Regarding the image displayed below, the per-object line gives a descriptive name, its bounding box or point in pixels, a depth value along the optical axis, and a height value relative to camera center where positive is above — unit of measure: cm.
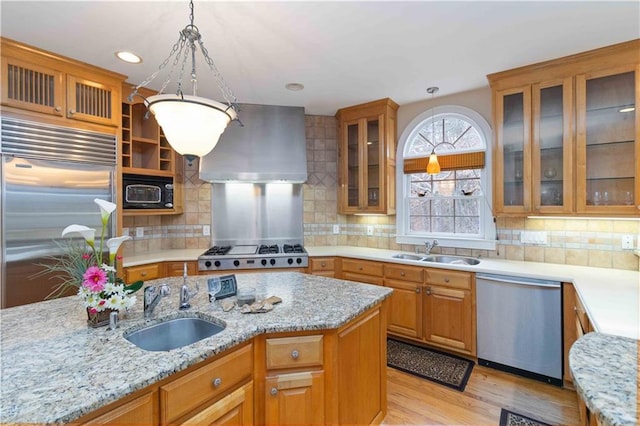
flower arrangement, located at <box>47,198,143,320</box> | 120 -28
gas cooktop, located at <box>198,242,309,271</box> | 313 -50
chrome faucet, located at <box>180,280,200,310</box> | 151 -44
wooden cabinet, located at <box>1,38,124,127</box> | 221 +107
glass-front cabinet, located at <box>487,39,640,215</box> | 222 +65
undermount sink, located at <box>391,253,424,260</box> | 330 -49
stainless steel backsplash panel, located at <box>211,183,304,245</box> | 379 +0
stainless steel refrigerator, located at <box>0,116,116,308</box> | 218 +15
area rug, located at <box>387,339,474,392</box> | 243 -137
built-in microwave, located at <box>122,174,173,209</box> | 296 +23
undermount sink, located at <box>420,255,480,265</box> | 299 -50
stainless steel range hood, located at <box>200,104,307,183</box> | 337 +76
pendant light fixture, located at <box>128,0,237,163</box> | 130 +44
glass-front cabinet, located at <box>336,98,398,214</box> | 346 +70
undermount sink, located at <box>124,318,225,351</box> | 134 -58
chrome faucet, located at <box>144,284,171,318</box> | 140 -41
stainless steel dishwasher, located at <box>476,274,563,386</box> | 226 -93
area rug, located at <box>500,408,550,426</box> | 192 -139
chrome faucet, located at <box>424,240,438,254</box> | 325 -36
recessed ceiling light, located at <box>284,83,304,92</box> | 294 +130
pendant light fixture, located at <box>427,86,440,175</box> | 290 +48
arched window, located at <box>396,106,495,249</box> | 310 +36
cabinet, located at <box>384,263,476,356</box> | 264 -90
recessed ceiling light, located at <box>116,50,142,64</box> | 231 +127
